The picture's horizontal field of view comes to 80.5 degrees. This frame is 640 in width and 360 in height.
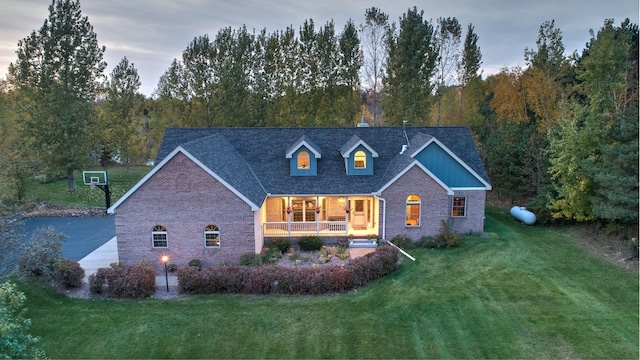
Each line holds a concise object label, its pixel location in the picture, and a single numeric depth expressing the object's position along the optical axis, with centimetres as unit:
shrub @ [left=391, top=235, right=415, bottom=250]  2109
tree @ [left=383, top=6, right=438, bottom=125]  3466
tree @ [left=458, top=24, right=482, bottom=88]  4091
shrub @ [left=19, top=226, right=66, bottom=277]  1434
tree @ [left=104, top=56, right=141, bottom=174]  4328
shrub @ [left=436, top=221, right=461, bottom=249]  2088
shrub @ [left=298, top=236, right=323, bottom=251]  2109
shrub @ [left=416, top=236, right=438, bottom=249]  2114
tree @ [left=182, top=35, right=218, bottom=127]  3750
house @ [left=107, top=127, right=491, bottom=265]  1828
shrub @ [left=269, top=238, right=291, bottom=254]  2072
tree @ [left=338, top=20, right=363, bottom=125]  3531
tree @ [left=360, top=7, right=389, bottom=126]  3625
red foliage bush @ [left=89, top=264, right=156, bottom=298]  1547
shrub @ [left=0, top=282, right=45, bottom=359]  752
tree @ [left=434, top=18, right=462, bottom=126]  3925
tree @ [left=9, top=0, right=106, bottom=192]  3228
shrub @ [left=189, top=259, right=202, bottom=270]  1842
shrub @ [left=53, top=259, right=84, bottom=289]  1608
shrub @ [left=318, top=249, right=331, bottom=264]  1912
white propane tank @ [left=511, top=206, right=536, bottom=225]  2542
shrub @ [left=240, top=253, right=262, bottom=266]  1833
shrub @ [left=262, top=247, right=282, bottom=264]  1914
